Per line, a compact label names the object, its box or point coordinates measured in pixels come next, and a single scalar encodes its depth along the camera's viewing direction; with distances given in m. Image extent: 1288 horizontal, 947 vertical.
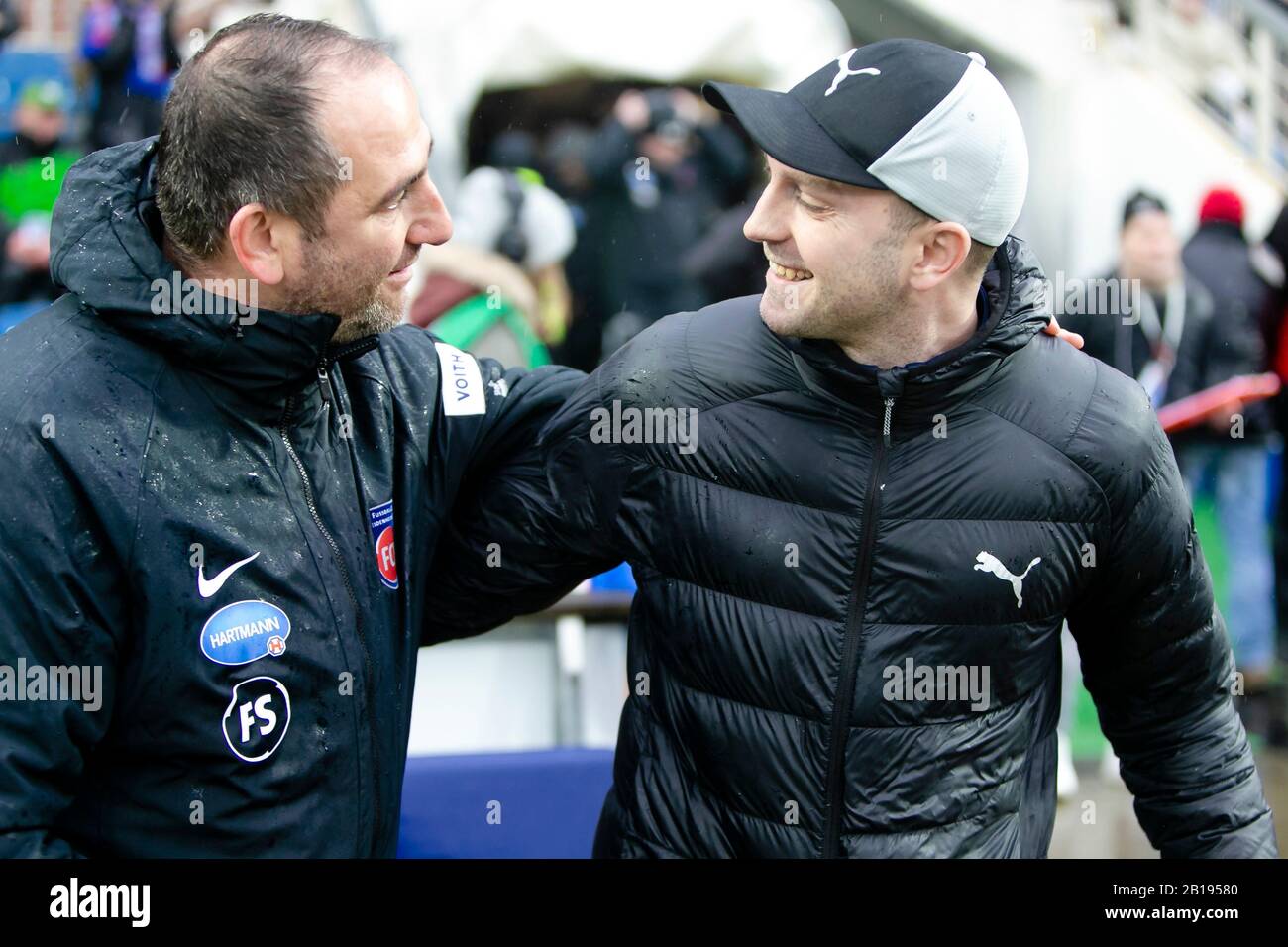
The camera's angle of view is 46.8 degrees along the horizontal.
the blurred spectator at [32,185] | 6.53
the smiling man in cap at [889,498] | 2.32
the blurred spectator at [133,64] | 7.34
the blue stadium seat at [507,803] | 3.54
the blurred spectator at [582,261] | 7.02
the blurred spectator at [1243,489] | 6.08
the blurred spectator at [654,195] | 6.88
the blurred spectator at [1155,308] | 5.86
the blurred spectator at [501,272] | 5.14
